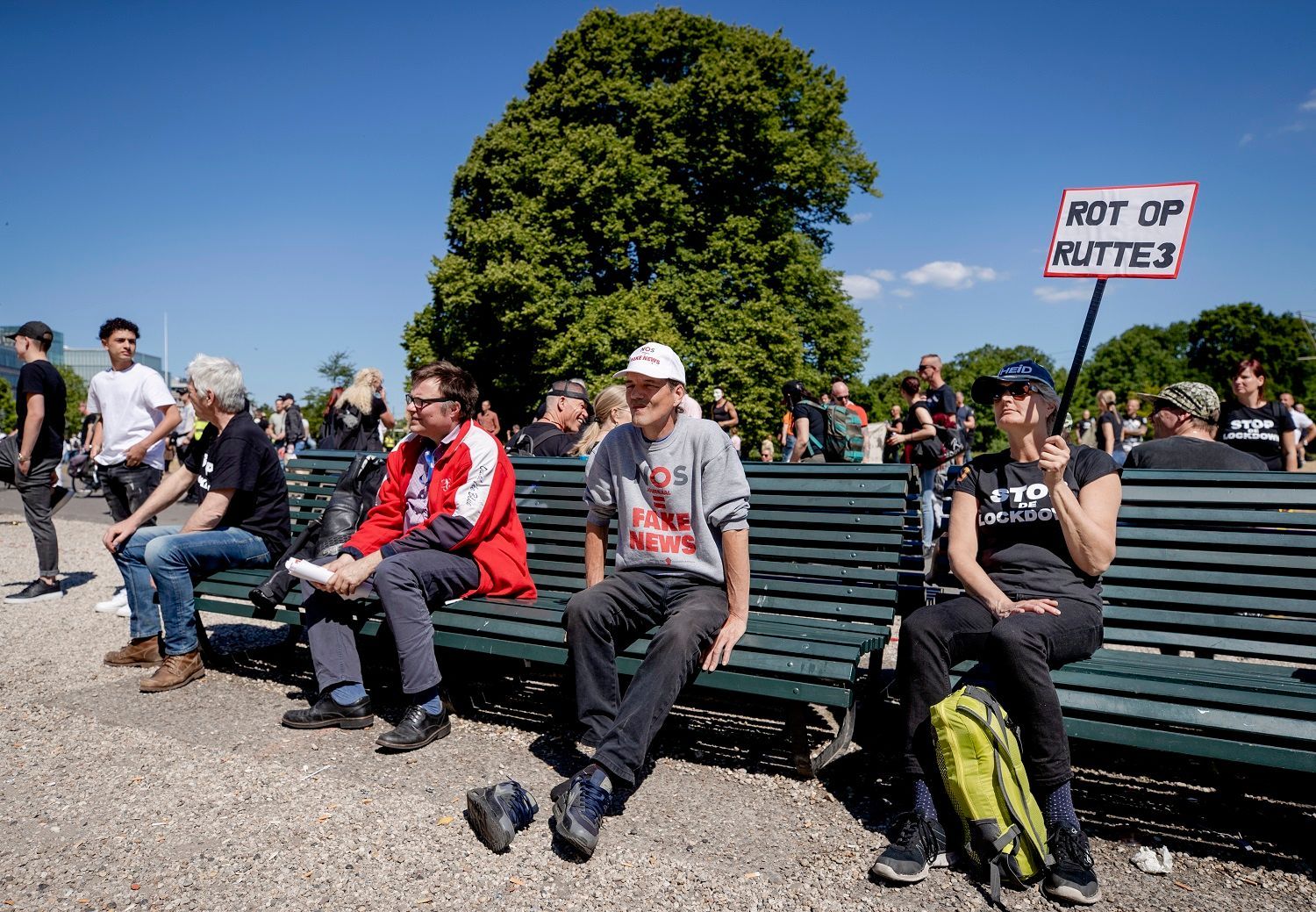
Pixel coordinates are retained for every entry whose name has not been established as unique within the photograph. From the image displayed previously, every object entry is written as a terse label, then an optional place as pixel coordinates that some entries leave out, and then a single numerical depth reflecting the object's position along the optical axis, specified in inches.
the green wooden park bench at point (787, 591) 137.2
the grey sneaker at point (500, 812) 122.2
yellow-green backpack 115.1
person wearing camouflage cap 189.9
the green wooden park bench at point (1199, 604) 120.9
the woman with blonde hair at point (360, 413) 332.5
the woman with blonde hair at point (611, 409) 237.4
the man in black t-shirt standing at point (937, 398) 382.0
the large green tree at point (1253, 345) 2393.0
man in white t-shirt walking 267.0
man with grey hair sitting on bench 194.7
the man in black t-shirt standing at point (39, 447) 282.8
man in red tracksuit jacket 161.9
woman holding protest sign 120.2
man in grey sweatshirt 137.2
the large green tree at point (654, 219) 926.4
